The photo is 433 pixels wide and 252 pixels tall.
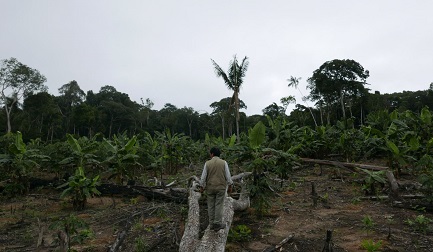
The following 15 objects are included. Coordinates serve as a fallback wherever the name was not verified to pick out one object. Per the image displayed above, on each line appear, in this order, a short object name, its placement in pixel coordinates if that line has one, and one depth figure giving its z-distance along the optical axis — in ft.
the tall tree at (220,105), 170.14
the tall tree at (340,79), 114.93
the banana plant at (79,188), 26.99
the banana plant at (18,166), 32.12
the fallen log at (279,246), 15.84
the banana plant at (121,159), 32.14
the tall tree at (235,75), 75.82
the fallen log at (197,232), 15.05
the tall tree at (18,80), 102.63
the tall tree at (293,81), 116.89
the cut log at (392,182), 22.58
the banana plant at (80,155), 31.22
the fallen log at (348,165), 21.78
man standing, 17.16
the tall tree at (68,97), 158.40
